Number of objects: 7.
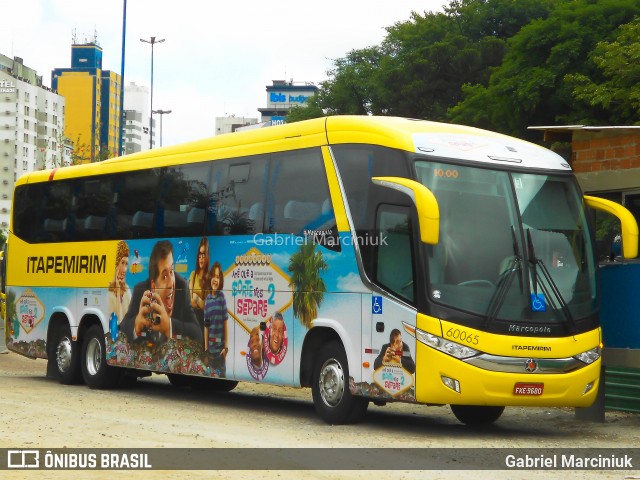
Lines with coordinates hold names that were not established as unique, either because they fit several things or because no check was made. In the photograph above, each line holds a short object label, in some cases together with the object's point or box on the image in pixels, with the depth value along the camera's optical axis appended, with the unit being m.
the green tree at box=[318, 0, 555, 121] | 52.59
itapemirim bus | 13.77
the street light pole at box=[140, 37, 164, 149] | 80.80
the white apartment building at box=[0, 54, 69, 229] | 165.62
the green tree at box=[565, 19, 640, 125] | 33.50
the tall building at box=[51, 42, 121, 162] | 197.88
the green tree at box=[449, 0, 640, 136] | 38.28
